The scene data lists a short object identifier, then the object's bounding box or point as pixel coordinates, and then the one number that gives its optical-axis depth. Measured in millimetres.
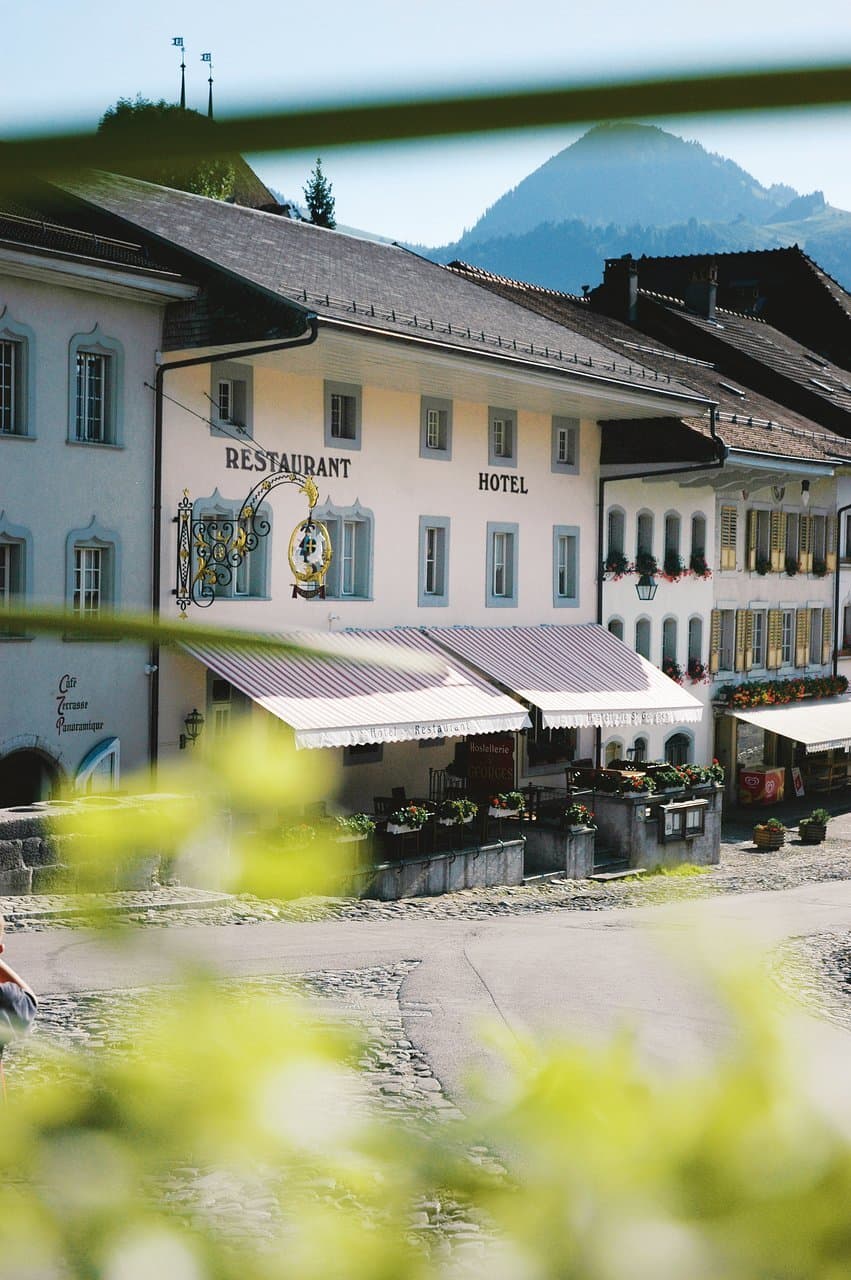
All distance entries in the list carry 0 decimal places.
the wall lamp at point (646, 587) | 30344
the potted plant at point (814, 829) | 29750
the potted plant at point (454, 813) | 22625
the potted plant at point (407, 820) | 21672
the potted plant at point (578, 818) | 24438
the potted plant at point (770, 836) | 29047
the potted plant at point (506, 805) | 23953
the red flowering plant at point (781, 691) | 33344
